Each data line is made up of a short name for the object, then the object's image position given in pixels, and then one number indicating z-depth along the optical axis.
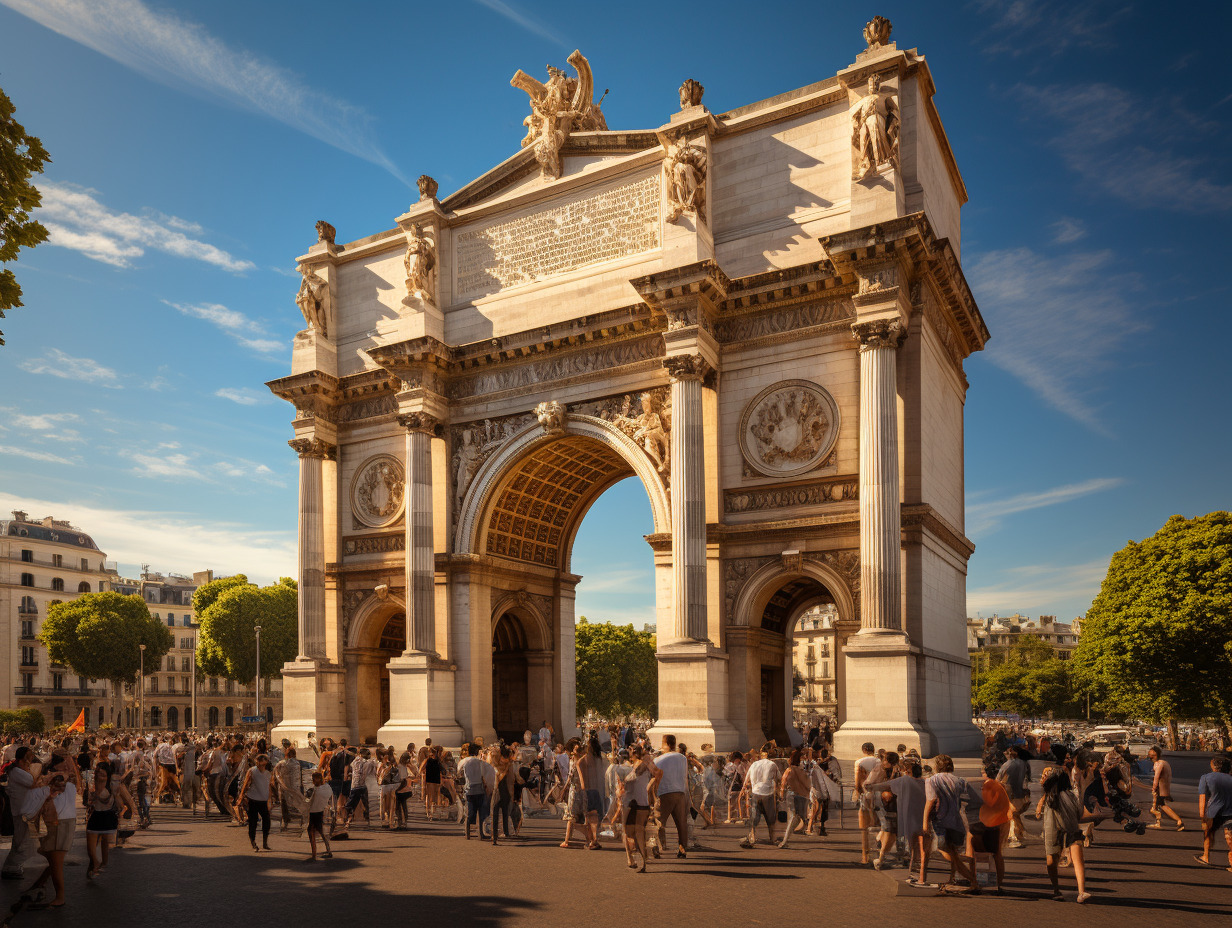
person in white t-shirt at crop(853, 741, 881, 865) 15.70
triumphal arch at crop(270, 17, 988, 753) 27.56
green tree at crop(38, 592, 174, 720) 78.69
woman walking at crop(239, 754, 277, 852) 17.53
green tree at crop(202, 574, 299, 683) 77.19
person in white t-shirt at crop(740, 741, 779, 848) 17.33
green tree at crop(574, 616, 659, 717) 91.56
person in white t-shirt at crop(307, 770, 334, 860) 16.67
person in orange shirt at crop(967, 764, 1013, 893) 12.96
